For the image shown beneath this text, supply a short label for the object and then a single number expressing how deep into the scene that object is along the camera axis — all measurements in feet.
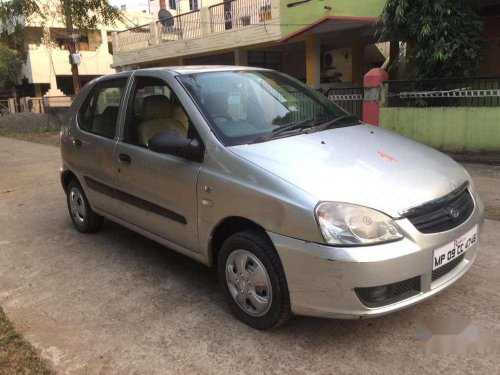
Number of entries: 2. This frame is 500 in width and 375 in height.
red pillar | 30.09
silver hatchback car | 8.42
